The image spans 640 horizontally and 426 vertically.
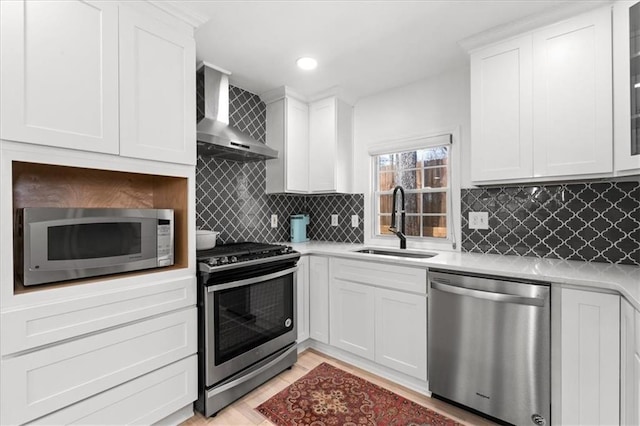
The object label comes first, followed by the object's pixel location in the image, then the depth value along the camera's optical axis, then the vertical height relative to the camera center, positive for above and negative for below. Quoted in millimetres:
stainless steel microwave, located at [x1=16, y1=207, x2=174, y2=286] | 1327 -148
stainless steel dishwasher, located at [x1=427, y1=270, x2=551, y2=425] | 1625 -805
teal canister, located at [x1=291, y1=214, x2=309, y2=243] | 3283 -178
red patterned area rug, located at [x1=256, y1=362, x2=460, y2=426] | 1813 -1281
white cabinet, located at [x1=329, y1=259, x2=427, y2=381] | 2084 -785
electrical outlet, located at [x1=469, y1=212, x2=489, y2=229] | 2381 -71
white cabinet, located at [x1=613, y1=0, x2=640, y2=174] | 1506 +659
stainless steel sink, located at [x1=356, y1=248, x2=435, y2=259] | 2521 -375
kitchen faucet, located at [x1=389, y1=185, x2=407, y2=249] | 2650 -139
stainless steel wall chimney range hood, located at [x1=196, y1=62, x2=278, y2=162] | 2242 +739
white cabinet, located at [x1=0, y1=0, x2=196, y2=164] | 1244 +661
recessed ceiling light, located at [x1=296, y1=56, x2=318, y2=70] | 2336 +1206
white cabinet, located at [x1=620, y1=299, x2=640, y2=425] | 1250 -693
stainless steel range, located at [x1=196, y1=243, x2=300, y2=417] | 1847 -750
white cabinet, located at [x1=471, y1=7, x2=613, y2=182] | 1675 +671
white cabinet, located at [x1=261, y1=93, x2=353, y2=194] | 2947 +704
